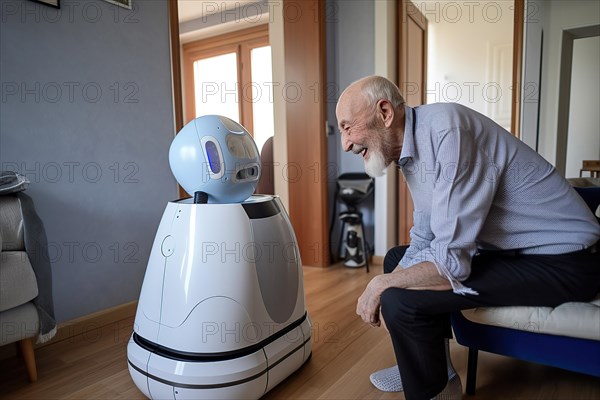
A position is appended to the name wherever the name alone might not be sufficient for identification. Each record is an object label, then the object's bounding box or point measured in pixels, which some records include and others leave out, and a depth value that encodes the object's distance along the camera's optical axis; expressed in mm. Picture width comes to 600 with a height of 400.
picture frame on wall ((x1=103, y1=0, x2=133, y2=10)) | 1946
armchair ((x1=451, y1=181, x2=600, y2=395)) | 1047
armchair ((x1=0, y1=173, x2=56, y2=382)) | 1323
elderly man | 1048
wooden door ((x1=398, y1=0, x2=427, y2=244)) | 3006
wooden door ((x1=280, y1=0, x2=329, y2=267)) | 2895
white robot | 1240
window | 5164
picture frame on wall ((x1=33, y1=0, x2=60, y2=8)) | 1695
